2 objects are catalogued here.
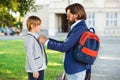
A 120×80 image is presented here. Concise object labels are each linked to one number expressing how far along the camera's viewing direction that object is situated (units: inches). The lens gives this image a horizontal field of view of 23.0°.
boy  202.5
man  166.7
